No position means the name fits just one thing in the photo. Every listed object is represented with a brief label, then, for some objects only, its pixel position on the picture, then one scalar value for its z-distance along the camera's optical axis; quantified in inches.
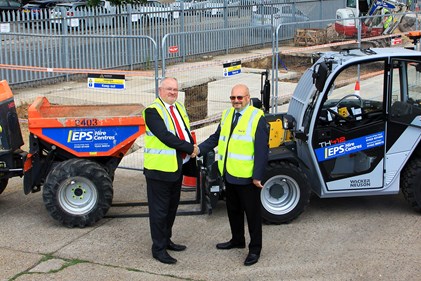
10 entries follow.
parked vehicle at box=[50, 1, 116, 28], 626.5
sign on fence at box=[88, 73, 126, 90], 337.7
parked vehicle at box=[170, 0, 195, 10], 785.0
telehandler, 272.4
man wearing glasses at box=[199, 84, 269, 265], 230.7
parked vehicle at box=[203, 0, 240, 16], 841.5
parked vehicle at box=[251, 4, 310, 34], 914.7
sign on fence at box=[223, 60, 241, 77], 370.8
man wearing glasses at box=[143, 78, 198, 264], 235.5
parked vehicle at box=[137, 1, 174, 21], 723.4
